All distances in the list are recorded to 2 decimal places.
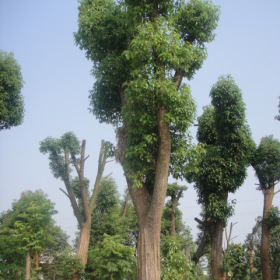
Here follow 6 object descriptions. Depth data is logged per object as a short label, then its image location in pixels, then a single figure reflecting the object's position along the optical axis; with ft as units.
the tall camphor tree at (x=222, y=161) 43.62
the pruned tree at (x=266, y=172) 46.73
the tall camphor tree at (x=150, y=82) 26.00
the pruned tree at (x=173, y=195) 68.33
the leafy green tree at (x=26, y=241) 38.86
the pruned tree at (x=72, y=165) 55.01
